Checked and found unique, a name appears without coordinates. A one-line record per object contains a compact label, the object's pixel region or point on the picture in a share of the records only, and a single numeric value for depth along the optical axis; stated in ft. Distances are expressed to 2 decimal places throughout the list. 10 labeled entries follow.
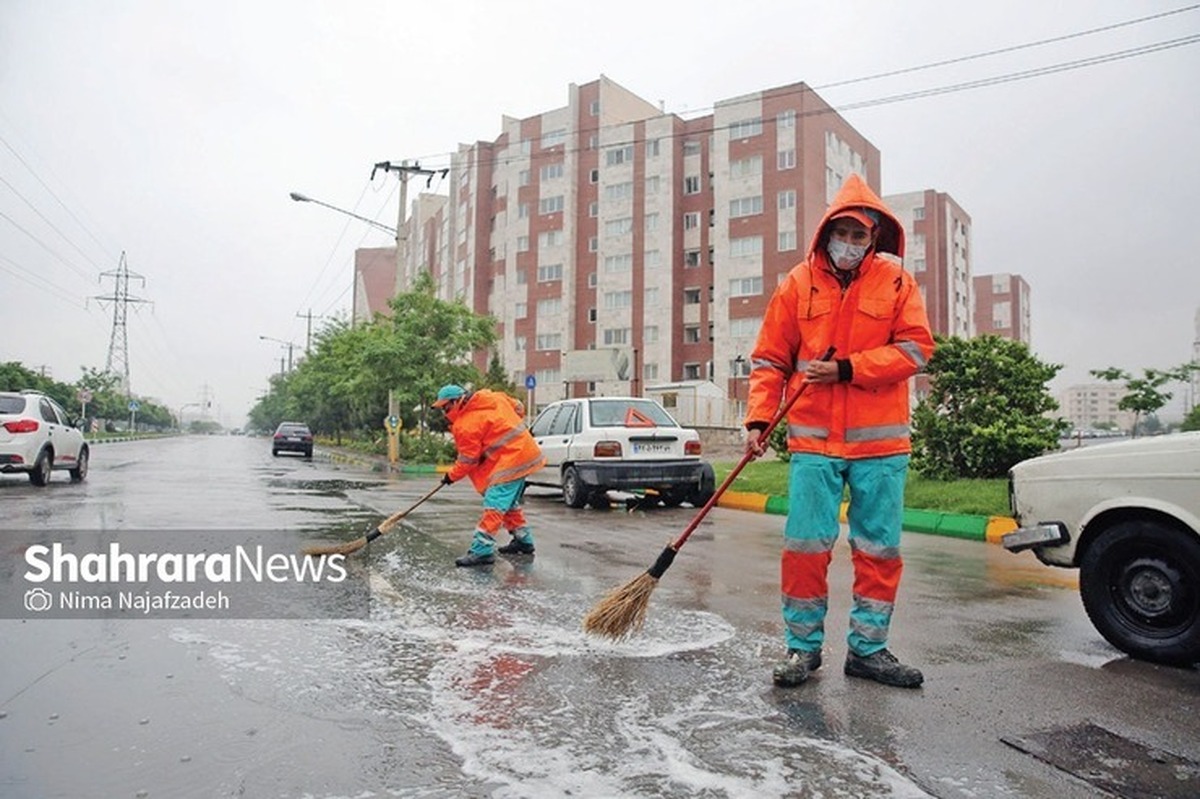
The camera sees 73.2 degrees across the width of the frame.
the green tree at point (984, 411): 34.01
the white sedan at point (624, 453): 34.78
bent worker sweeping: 21.06
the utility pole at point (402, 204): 86.48
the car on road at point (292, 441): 105.09
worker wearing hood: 11.34
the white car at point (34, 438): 40.68
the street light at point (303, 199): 90.02
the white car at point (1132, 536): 12.33
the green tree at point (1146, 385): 43.47
